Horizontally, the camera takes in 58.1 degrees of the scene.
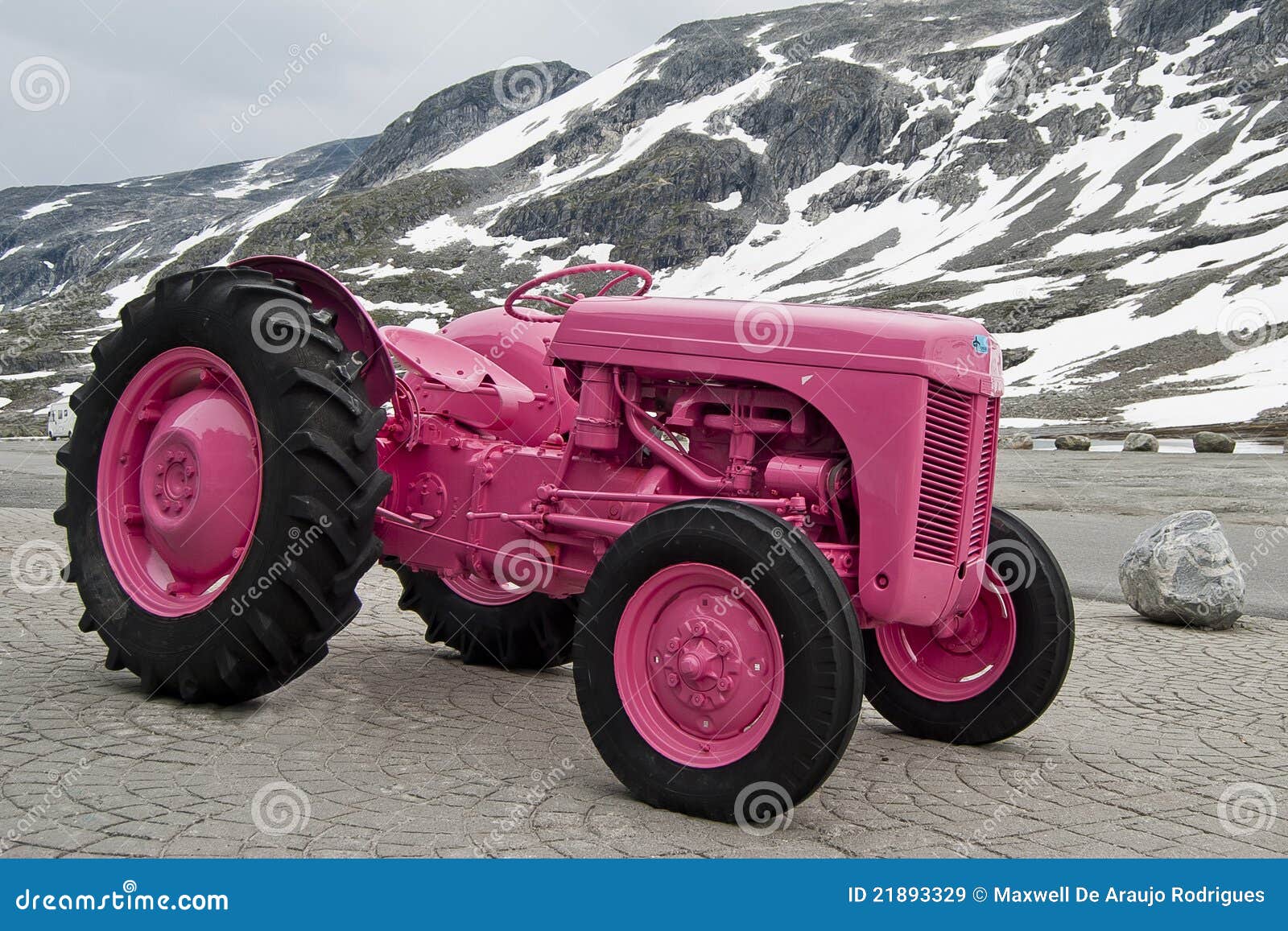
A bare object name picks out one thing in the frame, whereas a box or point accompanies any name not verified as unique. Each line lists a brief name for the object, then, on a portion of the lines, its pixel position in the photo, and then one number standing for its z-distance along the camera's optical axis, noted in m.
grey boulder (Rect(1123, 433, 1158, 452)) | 27.41
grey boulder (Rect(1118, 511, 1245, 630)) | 7.41
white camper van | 41.06
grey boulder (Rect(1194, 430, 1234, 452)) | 26.13
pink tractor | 3.53
